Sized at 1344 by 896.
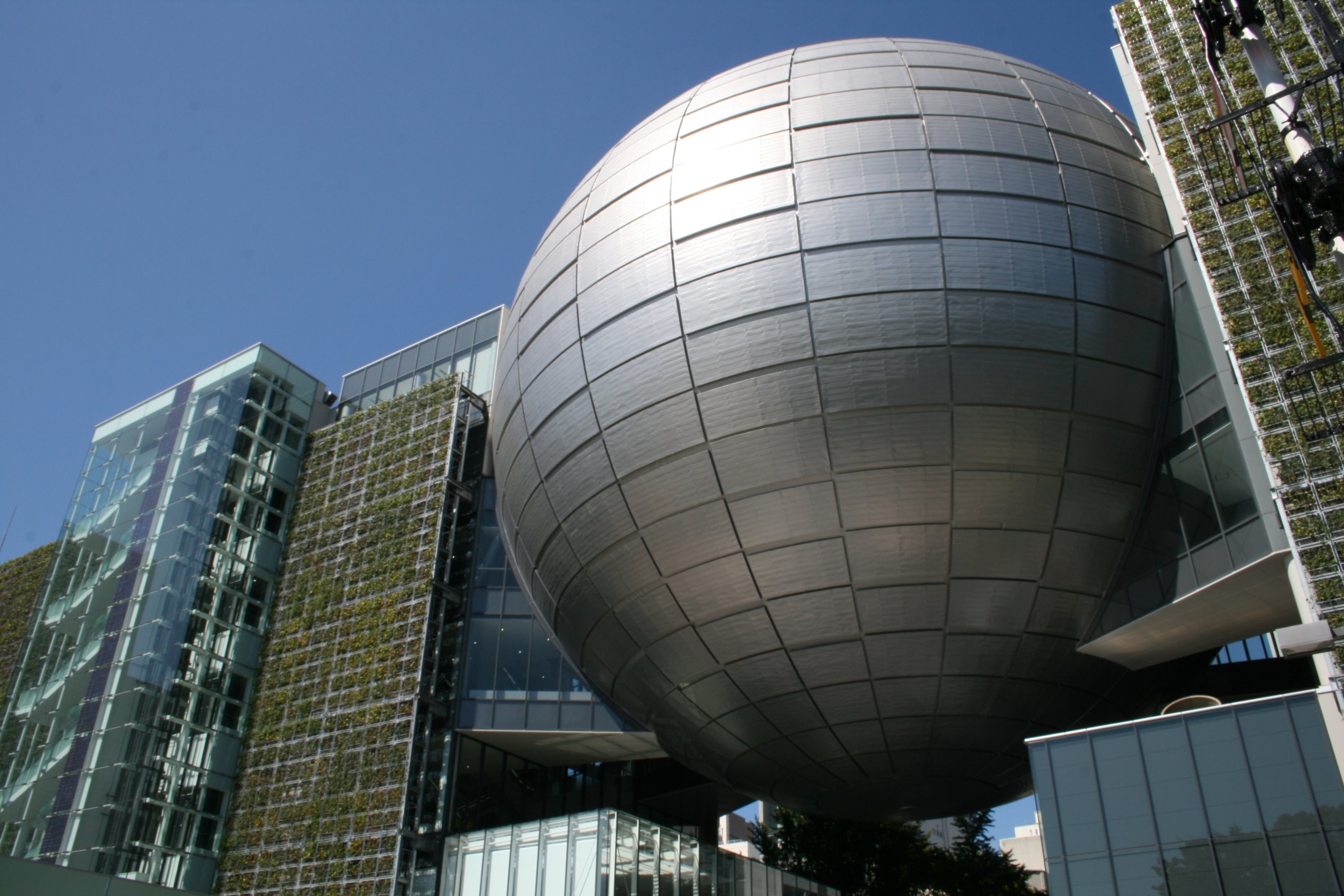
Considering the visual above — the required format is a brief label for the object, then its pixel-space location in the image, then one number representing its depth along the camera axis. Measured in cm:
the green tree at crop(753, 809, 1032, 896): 3791
